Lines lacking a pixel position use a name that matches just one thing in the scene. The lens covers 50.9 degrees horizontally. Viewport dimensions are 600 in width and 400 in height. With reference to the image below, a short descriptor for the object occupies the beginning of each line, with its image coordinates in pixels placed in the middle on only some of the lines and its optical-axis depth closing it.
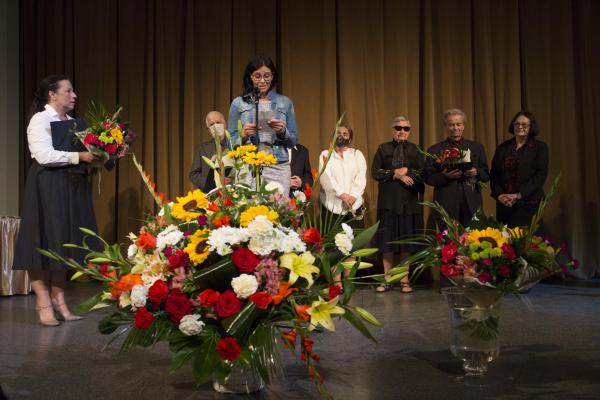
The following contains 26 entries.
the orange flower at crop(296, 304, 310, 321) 1.68
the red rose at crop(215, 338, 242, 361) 1.64
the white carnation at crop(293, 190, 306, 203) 1.97
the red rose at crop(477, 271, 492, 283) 2.09
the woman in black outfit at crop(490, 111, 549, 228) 4.82
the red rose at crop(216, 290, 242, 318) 1.67
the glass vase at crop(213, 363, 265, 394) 2.03
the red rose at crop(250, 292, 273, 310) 1.65
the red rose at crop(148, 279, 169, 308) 1.71
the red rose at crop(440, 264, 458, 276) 2.15
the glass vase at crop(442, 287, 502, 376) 2.19
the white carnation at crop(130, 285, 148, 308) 1.73
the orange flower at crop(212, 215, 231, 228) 1.80
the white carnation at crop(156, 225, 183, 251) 1.78
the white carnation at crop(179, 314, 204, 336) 1.69
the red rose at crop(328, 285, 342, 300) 1.73
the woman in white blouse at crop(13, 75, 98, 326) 3.56
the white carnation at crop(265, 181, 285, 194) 1.98
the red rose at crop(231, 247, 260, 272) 1.68
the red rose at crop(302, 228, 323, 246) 1.82
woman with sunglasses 5.02
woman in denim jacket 3.36
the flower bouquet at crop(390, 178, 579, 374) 2.11
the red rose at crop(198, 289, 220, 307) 1.71
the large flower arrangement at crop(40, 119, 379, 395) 1.69
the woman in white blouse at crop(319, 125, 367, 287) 5.02
